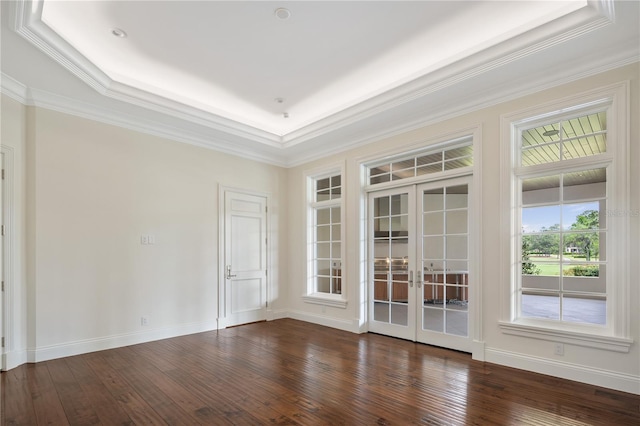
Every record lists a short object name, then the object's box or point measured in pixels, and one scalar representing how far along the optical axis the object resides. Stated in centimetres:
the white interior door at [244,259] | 572
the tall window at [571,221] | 319
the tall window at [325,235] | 594
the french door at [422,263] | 438
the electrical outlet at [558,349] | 339
